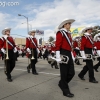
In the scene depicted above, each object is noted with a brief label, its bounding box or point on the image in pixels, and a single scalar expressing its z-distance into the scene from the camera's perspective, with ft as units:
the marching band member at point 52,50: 26.33
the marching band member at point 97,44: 17.04
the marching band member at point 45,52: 38.88
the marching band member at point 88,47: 12.39
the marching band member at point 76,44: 26.33
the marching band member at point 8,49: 13.22
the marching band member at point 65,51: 9.41
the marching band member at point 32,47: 15.87
